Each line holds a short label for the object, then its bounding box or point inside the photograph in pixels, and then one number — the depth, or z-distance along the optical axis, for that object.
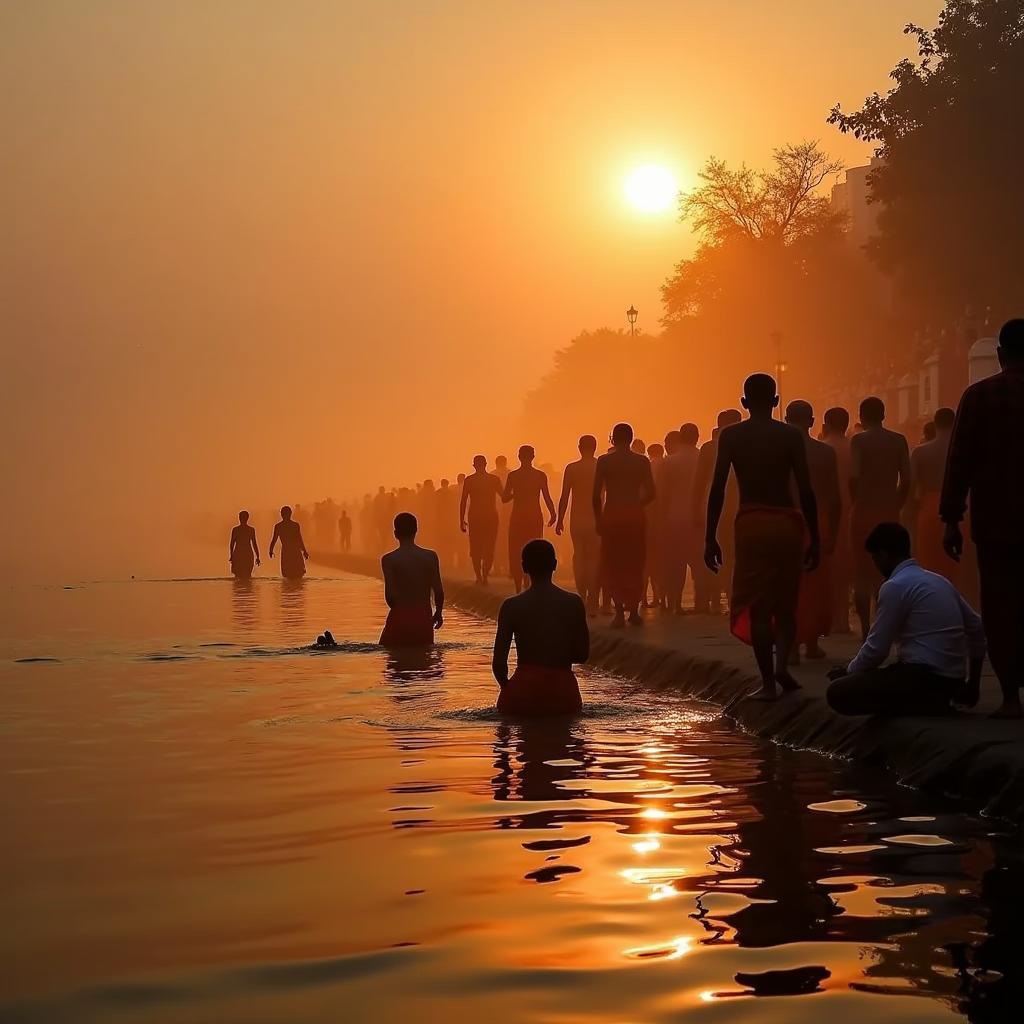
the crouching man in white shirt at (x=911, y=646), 9.27
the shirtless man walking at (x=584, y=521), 20.84
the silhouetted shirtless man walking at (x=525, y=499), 23.41
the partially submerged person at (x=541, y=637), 11.30
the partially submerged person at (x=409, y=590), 16.80
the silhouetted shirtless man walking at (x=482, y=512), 27.78
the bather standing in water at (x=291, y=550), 36.91
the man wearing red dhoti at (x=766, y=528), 11.25
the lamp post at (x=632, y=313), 70.56
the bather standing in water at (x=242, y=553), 39.12
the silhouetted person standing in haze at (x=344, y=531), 62.91
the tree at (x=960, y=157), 40.91
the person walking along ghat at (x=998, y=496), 9.25
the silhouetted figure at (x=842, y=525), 15.63
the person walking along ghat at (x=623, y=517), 17.78
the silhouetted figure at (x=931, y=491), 15.03
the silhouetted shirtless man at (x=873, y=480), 14.63
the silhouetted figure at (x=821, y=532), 13.50
